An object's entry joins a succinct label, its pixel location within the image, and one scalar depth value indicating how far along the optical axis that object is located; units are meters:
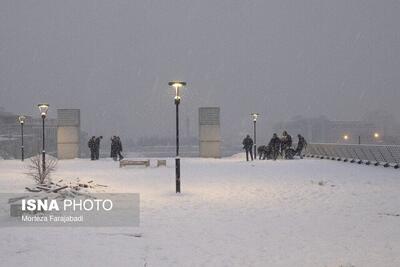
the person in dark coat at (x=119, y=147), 32.84
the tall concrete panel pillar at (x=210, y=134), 37.84
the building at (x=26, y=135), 68.19
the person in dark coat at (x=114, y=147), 32.95
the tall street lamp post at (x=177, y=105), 15.65
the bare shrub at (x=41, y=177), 16.56
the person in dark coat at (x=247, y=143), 32.59
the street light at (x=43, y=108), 25.80
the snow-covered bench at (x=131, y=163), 26.20
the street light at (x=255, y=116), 37.34
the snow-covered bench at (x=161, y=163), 27.61
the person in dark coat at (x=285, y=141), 31.55
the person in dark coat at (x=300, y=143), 32.22
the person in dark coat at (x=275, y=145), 31.60
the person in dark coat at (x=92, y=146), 33.88
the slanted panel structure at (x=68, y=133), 37.78
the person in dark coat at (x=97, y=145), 33.96
